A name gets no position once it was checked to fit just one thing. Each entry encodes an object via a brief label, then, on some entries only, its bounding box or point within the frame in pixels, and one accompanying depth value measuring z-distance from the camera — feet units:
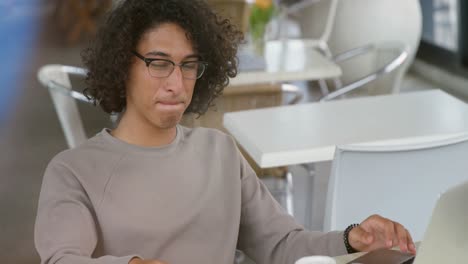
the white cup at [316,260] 4.59
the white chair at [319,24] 16.42
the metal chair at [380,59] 13.14
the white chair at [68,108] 11.16
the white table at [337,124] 8.78
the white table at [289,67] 12.75
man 5.24
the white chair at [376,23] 20.20
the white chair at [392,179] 7.22
